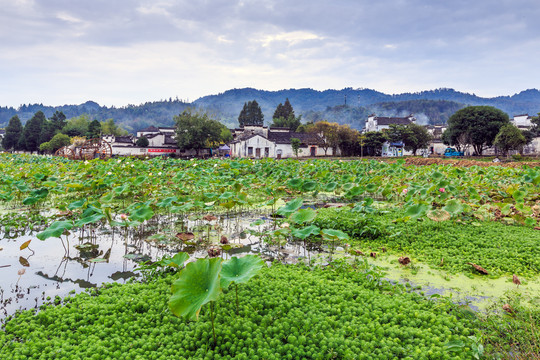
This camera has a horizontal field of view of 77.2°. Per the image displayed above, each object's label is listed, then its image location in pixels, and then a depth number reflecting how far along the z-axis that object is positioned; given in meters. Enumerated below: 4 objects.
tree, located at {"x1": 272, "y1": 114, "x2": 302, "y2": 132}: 60.88
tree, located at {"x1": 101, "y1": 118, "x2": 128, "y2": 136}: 65.69
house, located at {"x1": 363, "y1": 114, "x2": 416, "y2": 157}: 40.98
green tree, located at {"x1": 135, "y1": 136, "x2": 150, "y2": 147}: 47.61
